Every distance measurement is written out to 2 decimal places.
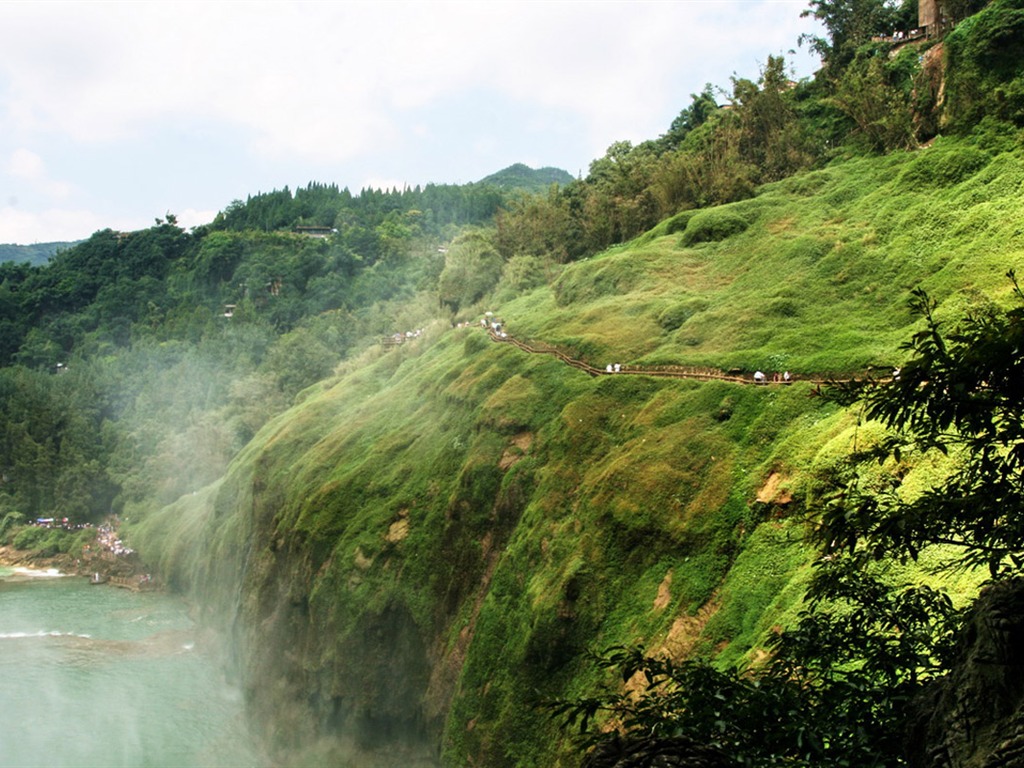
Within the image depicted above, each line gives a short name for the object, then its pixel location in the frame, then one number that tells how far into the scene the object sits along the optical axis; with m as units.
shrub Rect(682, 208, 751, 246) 52.66
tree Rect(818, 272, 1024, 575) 7.07
